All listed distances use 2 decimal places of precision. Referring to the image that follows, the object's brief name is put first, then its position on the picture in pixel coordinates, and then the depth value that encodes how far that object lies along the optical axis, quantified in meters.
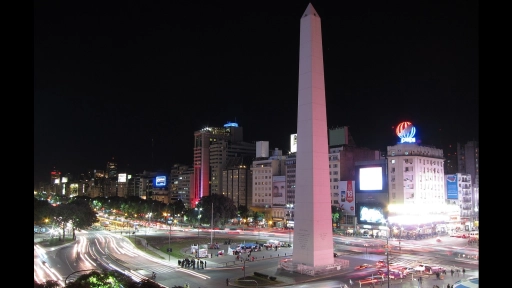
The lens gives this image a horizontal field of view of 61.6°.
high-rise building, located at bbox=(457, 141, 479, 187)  149.50
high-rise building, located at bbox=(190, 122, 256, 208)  158.38
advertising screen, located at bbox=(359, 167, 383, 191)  94.50
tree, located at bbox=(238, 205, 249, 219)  116.19
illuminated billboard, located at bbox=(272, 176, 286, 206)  117.69
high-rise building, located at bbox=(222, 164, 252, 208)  142.62
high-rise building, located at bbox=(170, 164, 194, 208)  173.29
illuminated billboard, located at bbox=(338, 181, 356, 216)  97.31
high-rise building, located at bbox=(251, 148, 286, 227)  117.94
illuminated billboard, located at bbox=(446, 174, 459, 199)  94.88
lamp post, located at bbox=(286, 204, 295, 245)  109.44
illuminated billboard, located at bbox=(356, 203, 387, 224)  89.00
